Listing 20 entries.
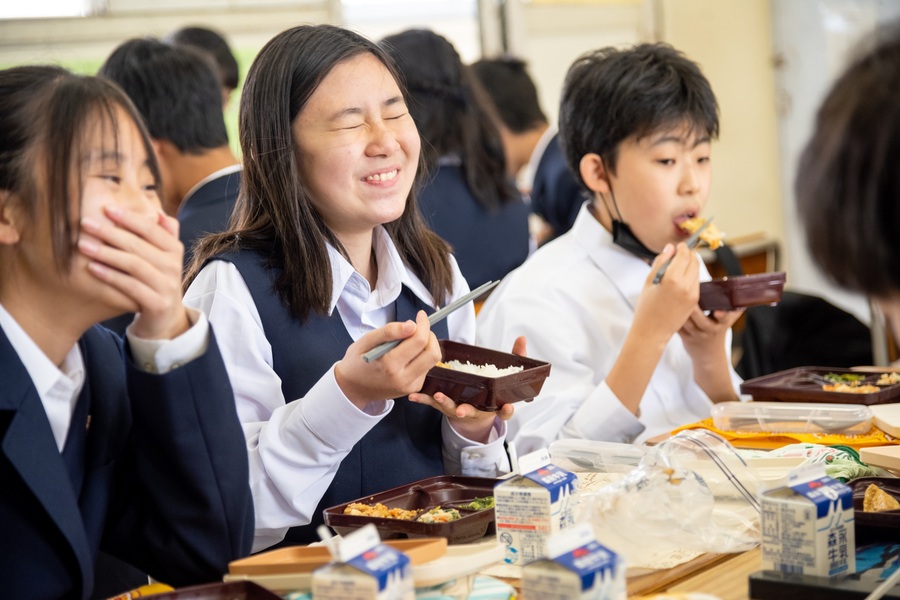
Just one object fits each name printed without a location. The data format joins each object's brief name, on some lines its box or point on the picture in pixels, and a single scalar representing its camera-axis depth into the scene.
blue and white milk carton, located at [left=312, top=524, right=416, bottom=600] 1.82
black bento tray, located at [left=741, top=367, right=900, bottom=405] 2.57
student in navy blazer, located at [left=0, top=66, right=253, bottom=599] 2.00
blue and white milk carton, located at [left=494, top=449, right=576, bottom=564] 2.04
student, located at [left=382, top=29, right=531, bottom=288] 3.68
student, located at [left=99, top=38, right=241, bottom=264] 3.21
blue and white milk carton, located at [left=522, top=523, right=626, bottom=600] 1.82
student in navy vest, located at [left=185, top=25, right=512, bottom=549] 2.32
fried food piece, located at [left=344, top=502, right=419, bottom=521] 2.14
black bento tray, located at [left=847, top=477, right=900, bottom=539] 2.01
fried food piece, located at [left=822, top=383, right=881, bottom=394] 2.59
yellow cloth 2.42
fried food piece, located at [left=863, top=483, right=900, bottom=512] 2.07
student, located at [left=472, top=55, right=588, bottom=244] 4.49
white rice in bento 2.33
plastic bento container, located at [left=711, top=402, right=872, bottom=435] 2.47
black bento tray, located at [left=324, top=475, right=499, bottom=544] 2.08
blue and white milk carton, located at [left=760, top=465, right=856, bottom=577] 1.94
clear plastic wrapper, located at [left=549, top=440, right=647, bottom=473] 2.31
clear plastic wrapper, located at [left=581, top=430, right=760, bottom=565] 2.08
